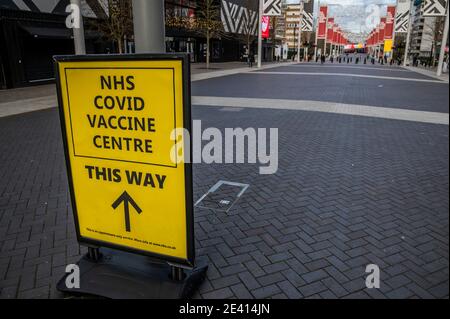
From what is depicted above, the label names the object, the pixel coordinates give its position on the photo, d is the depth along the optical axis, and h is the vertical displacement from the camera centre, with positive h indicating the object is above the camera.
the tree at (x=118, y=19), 18.52 +1.84
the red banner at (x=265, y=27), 49.34 +3.84
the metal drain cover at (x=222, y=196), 4.98 -2.02
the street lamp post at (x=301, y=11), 59.72 +7.31
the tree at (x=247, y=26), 53.25 +4.46
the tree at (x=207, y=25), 33.41 +2.83
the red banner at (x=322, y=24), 66.69 +5.83
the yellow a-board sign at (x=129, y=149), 2.66 -0.75
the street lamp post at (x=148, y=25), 3.11 +0.25
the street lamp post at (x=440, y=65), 28.25 -0.70
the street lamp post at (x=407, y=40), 46.31 +2.07
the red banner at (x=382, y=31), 69.95 +4.78
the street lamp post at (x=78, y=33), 9.25 +0.54
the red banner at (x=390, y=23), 57.19 +5.30
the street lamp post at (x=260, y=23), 39.26 +3.39
